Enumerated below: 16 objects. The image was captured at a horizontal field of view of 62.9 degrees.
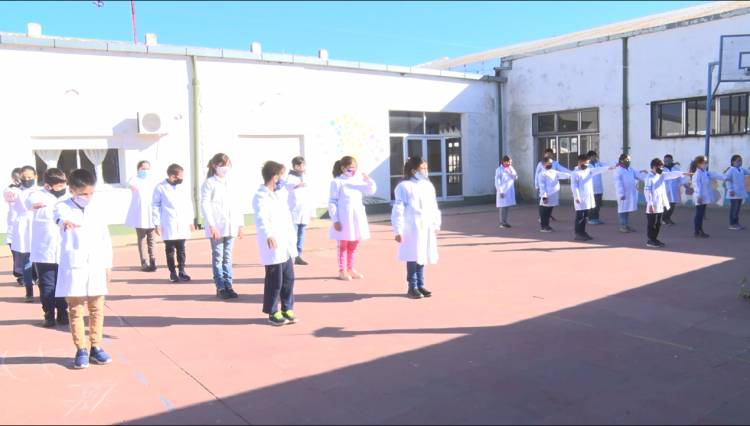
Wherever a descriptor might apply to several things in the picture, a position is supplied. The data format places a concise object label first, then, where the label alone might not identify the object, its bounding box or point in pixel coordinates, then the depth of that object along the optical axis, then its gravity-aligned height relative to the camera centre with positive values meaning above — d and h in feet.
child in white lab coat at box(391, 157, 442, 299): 23.77 -2.07
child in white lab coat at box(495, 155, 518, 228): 46.85 -1.49
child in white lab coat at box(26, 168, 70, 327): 20.89 -2.51
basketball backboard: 49.34 +8.43
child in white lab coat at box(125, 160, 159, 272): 31.14 -1.84
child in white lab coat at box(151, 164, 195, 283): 27.99 -1.89
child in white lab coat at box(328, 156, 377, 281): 27.73 -1.74
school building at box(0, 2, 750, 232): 44.16 +5.57
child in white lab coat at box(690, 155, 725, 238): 39.37 -1.73
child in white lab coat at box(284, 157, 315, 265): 30.60 -1.18
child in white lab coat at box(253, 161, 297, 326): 20.12 -2.37
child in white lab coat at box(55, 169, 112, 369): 16.66 -2.36
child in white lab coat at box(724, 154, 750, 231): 42.47 -2.10
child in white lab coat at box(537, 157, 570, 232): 43.93 -1.64
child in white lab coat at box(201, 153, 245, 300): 24.81 -1.81
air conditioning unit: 46.09 +3.98
